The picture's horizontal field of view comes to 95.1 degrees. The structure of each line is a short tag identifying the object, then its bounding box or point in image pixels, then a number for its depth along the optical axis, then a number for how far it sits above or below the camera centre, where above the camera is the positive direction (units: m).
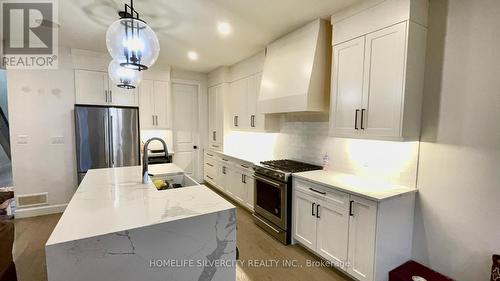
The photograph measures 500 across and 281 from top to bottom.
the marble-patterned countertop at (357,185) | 2.00 -0.54
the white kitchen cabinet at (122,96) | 4.14 +0.54
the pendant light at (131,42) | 1.70 +0.63
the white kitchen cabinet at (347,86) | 2.28 +0.46
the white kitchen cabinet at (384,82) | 1.97 +0.44
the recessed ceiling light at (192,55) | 3.92 +1.28
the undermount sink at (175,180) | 2.31 -0.57
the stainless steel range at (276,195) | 2.82 -0.88
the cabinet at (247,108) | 3.78 +0.37
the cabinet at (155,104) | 4.54 +0.44
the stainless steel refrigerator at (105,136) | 3.67 -0.18
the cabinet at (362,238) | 1.96 -0.96
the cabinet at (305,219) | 2.53 -1.03
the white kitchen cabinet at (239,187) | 3.89 -1.04
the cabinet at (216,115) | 4.86 +0.27
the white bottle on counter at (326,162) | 2.95 -0.42
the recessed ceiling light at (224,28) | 2.77 +1.27
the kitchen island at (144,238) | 1.06 -0.58
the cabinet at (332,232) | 2.20 -1.03
